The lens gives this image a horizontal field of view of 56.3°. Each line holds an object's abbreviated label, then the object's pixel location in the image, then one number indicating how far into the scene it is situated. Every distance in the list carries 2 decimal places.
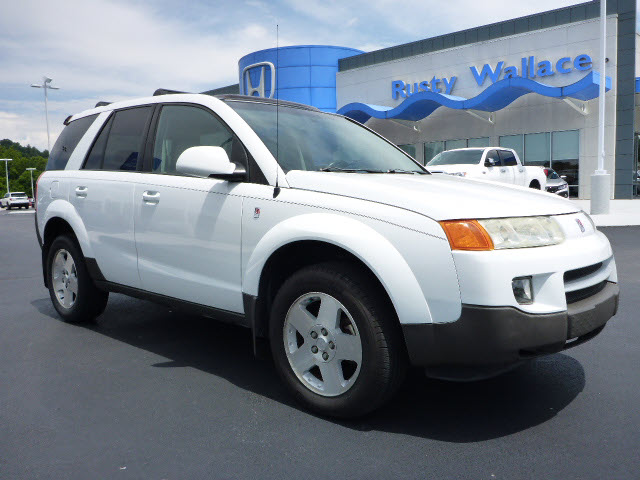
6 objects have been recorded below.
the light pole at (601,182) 16.22
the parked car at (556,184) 22.78
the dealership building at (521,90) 24.12
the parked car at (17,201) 53.20
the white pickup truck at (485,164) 15.67
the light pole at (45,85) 49.82
